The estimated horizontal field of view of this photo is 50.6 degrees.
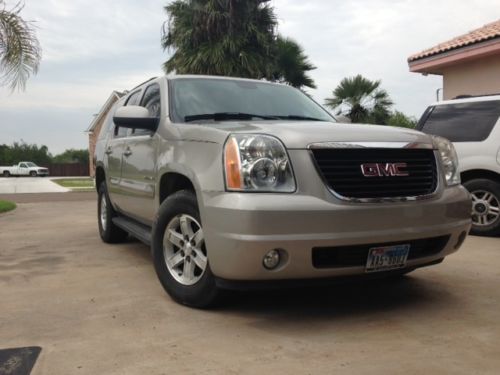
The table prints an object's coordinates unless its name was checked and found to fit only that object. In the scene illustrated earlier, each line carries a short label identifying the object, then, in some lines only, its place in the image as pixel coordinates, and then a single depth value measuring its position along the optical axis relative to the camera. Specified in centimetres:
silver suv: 306
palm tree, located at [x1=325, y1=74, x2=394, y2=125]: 1936
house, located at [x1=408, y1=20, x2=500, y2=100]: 1065
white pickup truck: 5289
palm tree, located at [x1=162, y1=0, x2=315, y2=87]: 1592
